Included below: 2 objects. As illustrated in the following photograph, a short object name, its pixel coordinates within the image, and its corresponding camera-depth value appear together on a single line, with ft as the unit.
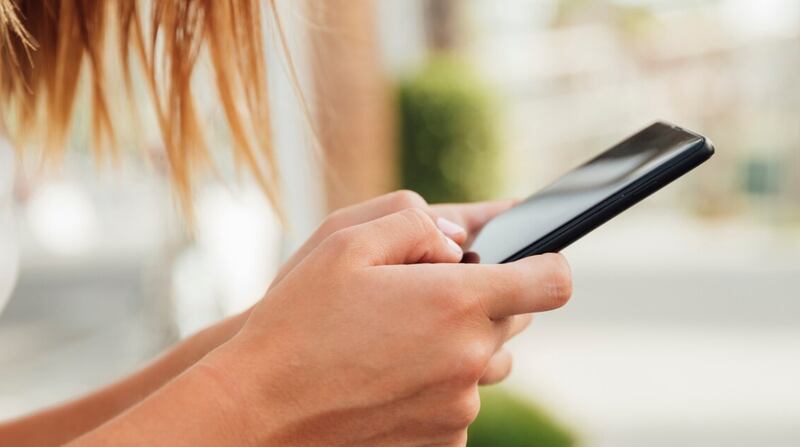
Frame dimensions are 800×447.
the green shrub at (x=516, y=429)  9.30
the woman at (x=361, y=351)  2.55
